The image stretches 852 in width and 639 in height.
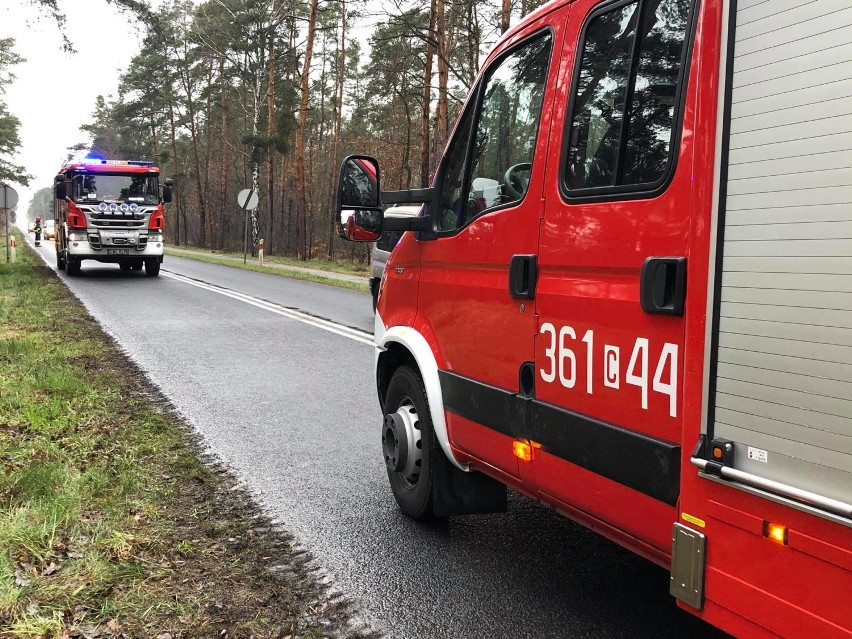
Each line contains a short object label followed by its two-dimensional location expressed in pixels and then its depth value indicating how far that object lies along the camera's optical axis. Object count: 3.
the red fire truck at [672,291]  1.68
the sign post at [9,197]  22.30
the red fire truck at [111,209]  19.45
